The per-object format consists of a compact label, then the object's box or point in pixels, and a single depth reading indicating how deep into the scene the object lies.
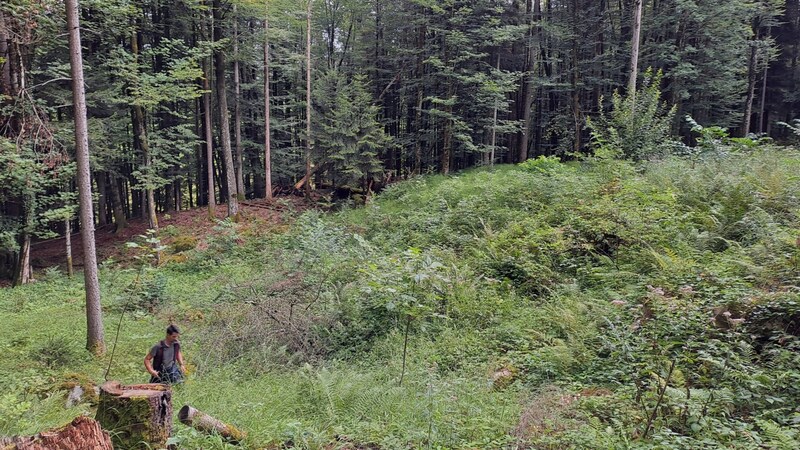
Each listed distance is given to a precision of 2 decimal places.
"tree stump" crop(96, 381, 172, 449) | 3.49
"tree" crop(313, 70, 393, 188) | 19.58
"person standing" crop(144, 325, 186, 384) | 6.18
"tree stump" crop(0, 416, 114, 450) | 2.86
